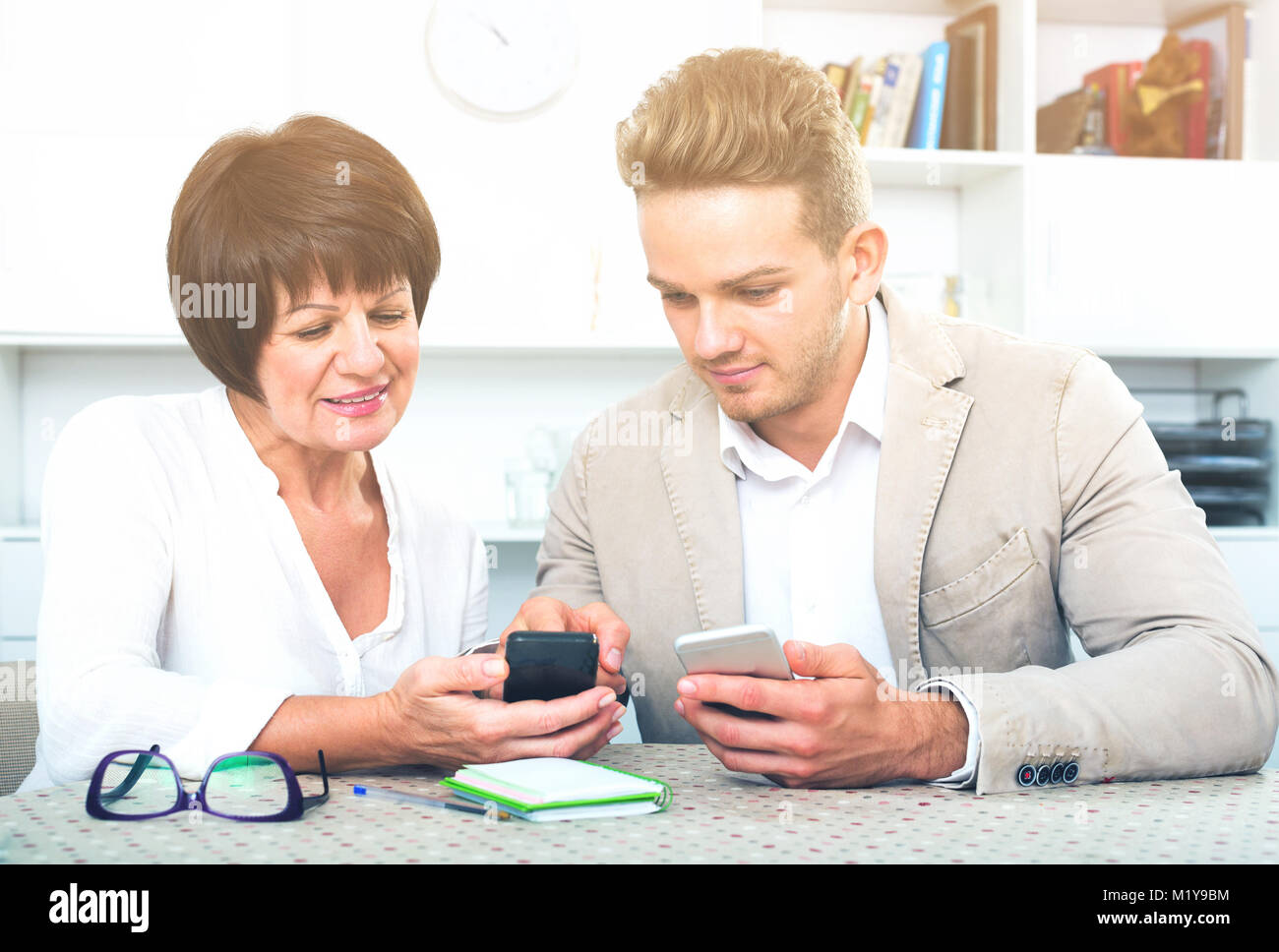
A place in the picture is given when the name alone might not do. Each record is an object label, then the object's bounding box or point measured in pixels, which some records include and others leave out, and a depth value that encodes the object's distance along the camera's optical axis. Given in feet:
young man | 4.16
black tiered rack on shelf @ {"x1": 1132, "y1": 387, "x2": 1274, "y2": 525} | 11.42
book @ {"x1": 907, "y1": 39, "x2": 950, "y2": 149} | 11.30
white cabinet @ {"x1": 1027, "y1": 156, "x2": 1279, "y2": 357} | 11.40
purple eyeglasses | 3.44
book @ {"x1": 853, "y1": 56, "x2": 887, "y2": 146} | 11.23
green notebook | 3.41
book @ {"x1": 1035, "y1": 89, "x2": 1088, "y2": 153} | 11.69
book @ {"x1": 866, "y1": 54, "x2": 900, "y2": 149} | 11.27
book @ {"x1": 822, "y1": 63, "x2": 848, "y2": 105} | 11.10
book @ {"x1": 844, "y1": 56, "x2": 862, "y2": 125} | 11.14
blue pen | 3.50
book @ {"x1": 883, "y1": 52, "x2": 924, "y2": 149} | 11.30
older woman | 4.21
